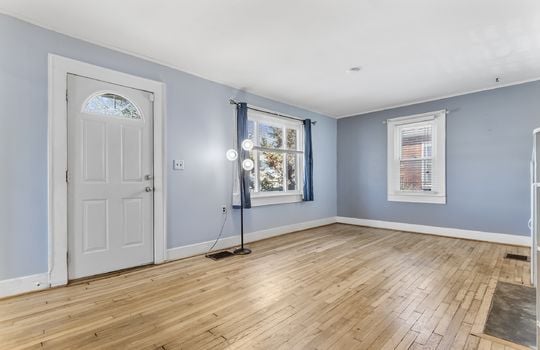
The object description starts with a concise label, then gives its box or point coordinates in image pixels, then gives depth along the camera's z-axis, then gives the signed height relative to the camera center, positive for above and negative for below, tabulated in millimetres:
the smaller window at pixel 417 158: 5094 +320
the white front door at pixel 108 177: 2904 -26
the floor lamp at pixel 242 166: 4027 +130
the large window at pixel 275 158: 4910 +314
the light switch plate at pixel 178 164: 3678 +137
